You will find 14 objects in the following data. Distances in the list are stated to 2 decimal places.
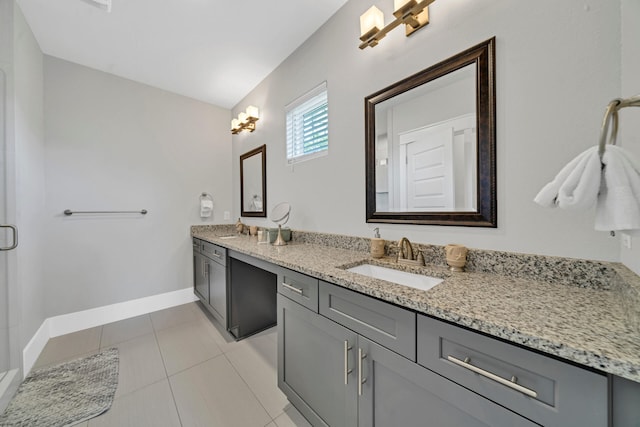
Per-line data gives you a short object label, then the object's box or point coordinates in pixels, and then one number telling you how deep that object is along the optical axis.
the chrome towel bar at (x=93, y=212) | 2.22
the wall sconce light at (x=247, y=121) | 2.64
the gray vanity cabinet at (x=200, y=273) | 2.50
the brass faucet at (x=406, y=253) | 1.26
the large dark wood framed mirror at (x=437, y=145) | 1.07
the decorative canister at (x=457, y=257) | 1.08
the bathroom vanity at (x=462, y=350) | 0.49
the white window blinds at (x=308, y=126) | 1.91
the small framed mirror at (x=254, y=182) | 2.65
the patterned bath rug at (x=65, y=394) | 1.28
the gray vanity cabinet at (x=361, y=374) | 0.68
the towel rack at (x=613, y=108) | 0.51
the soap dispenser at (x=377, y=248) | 1.39
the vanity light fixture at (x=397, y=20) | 1.17
